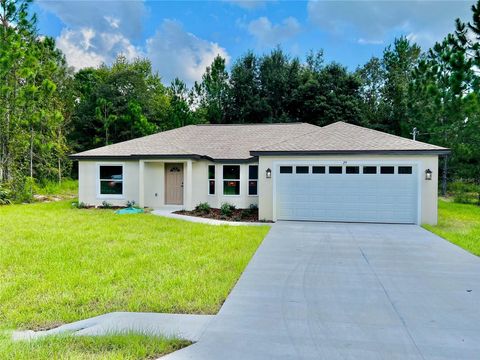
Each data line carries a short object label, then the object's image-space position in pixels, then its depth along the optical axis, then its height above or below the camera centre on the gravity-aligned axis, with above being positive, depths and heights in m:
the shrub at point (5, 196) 15.11 -1.31
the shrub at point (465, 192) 18.00 -1.28
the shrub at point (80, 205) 14.22 -1.65
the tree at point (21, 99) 15.59 +3.86
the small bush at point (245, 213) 12.25 -1.74
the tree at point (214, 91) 30.23 +8.50
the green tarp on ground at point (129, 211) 12.59 -1.69
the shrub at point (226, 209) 12.49 -1.60
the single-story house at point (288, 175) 10.69 -0.16
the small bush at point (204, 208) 12.90 -1.58
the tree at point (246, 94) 28.27 +7.41
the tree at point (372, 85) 29.39 +8.89
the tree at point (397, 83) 26.11 +8.26
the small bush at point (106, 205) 14.14 -1.60
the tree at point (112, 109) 26.05 +5.40
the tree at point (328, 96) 25.97 +6.65
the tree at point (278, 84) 27.81 +8.12
